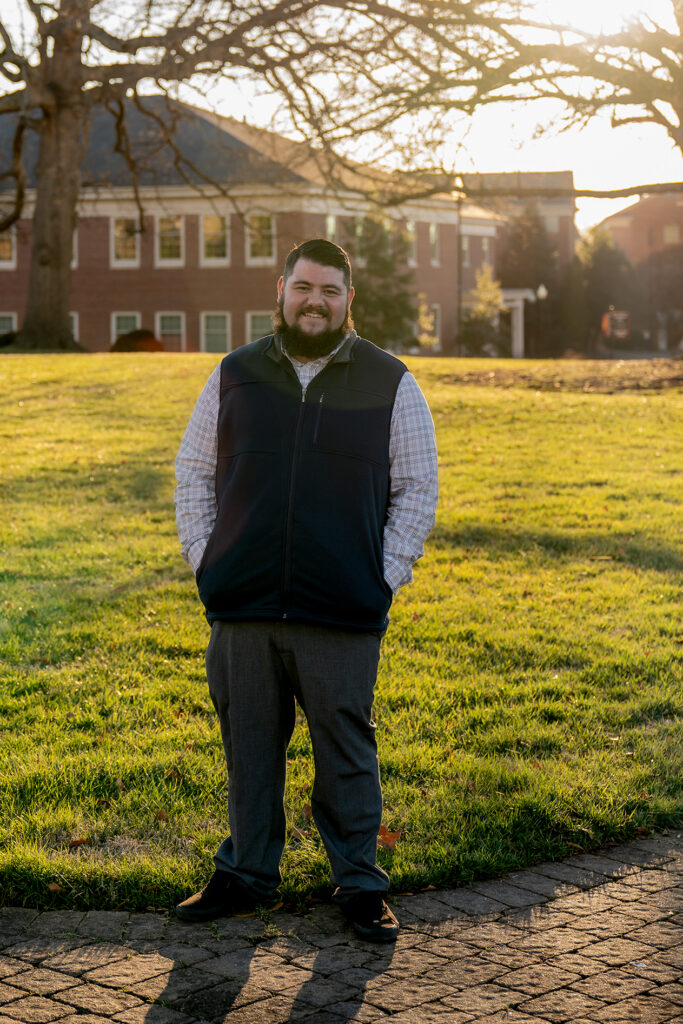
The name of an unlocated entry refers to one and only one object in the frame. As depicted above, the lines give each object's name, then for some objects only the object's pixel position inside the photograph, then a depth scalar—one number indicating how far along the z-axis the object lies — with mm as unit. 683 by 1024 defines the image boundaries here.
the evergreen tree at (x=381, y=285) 47188
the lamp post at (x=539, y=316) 73562
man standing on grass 4039
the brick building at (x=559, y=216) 82938
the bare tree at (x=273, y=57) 19359
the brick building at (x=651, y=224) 99188
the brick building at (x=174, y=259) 48000
